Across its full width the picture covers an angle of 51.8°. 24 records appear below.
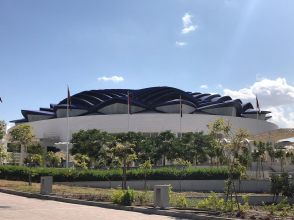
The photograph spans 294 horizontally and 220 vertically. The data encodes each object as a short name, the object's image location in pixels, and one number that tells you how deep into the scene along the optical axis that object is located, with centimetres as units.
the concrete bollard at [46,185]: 1666
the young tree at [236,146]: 1253
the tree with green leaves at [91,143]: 3791
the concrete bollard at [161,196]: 1191
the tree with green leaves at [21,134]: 2445
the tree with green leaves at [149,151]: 3532
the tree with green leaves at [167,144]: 3568
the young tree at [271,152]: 3141
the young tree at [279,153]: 3072
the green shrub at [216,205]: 1106
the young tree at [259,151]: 2817
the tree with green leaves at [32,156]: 2383
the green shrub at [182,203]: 1230
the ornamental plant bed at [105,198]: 1036
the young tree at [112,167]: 2210
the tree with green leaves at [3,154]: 2373
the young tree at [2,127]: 2463
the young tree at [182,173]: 2406
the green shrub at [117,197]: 1310
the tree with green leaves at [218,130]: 1305
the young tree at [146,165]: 2022
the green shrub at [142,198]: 1336
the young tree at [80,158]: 2463
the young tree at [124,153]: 2038
